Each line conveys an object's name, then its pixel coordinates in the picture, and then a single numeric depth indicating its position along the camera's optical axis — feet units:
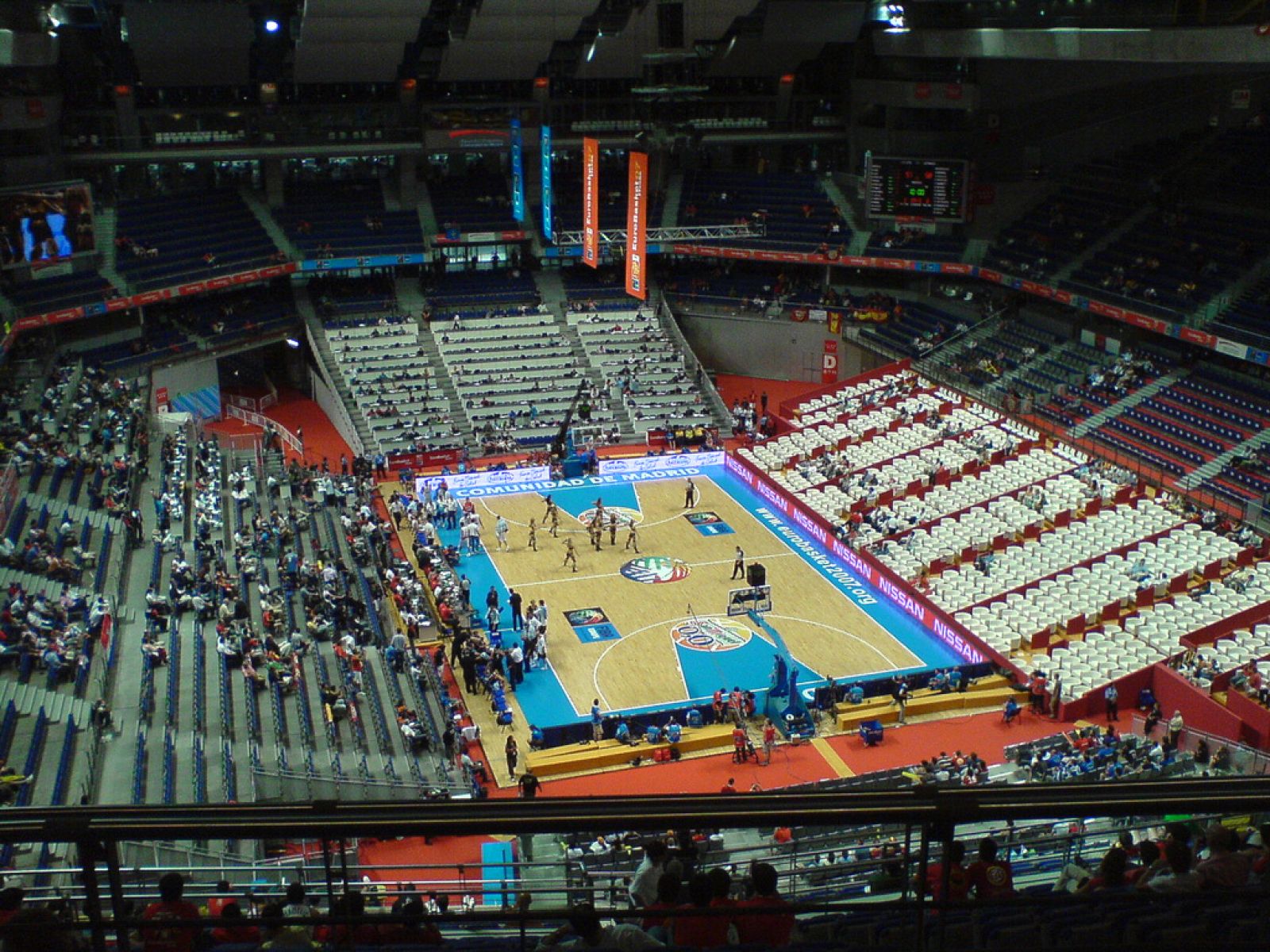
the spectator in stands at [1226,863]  20.99
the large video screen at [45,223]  142.31
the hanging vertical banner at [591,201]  135.74
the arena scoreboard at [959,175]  163.53
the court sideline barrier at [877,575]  101.81
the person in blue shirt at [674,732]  88.89
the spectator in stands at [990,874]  22.63
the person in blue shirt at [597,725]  89.10
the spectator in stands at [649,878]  24.08
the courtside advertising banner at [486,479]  142.82
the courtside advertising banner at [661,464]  150.00
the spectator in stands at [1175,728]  84.64
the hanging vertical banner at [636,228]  135.23
